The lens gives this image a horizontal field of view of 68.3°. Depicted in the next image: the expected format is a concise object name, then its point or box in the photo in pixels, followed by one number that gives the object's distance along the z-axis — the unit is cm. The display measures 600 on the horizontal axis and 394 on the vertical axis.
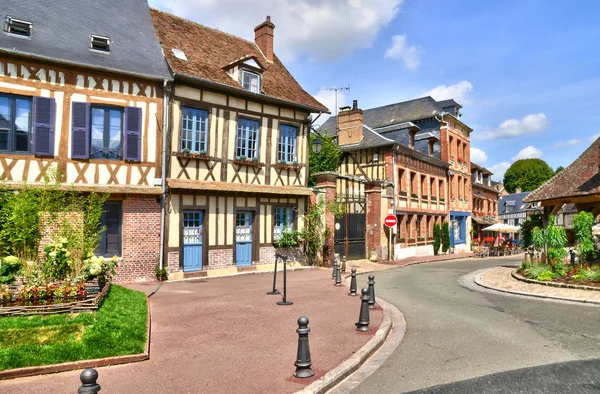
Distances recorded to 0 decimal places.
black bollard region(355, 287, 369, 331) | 692
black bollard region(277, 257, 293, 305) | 910
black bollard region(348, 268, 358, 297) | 1040
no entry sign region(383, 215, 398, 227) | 1972
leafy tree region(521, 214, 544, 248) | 1653
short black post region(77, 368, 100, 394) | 300
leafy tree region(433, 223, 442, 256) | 2663
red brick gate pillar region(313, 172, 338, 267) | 1700
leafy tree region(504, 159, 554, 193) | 5634
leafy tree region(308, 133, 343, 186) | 2138
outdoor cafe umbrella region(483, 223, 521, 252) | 2877
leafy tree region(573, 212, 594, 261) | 1276
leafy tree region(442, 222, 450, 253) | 2759
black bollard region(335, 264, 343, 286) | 1215
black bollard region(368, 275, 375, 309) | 839
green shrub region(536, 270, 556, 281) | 1253
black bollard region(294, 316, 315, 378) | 485
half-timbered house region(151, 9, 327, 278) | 1314
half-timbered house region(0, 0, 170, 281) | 1096
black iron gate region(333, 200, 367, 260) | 1905
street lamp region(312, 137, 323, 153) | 1830
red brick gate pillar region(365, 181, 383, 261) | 2062
